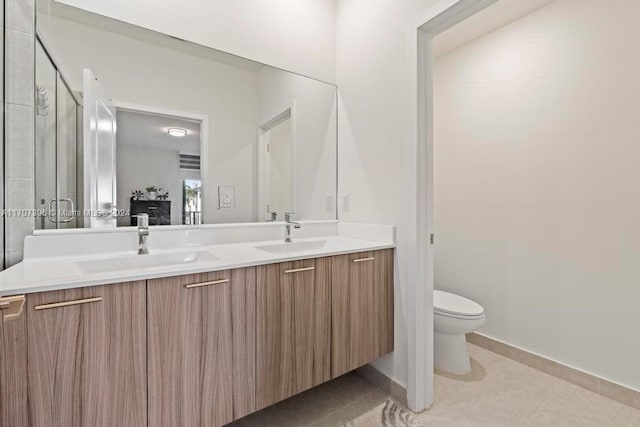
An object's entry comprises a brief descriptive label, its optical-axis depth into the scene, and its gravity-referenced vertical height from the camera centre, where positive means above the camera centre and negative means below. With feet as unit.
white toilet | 6.17 -2.53
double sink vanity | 2.85 -1.35
